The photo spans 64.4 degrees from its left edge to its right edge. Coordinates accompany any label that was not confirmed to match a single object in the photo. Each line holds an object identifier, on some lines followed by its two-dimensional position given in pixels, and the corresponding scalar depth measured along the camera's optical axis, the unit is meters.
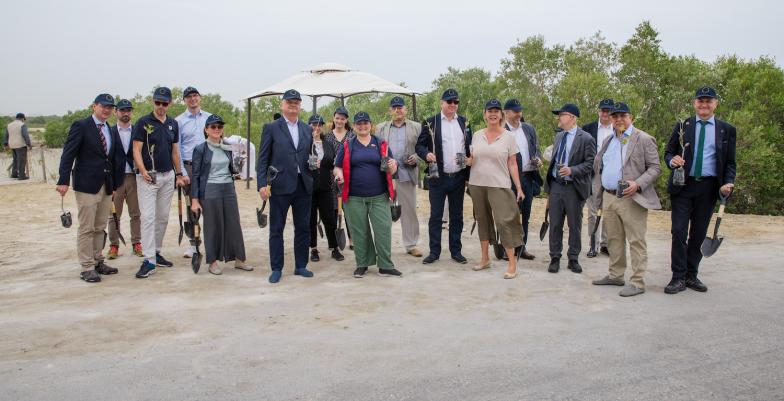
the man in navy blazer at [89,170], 6.49
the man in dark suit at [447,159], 7.39
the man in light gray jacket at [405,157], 7.63
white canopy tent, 12.93
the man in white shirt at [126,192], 6.97
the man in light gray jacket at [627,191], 6.11
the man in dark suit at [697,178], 5.97
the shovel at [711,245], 6.00
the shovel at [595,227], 7.50
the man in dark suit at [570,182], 6.95
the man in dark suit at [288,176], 6.64
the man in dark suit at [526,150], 7.75
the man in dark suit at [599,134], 7.65
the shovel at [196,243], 6.85
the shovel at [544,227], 7.53
